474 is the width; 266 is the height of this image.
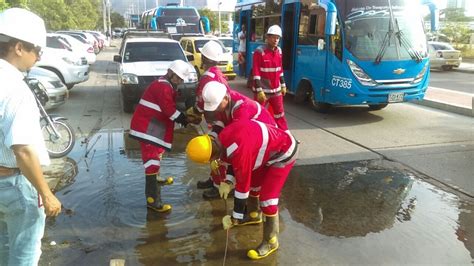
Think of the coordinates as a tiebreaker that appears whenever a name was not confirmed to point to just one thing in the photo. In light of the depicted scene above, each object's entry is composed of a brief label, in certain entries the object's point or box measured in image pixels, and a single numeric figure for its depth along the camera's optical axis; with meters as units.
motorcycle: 6.54
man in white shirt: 2.20
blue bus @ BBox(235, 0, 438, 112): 8.83
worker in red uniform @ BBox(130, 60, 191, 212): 4.49
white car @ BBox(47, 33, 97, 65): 14.01
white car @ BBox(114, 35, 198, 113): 9.68
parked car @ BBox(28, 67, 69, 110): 9.67
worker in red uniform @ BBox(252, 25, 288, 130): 7.23
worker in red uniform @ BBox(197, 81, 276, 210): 3.48
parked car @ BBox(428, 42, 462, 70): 21.83
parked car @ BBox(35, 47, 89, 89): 12.00
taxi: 15.40
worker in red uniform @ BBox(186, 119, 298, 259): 3.28
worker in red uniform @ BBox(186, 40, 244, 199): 4.73
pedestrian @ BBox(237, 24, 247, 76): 13.84
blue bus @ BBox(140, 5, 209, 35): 22.73
